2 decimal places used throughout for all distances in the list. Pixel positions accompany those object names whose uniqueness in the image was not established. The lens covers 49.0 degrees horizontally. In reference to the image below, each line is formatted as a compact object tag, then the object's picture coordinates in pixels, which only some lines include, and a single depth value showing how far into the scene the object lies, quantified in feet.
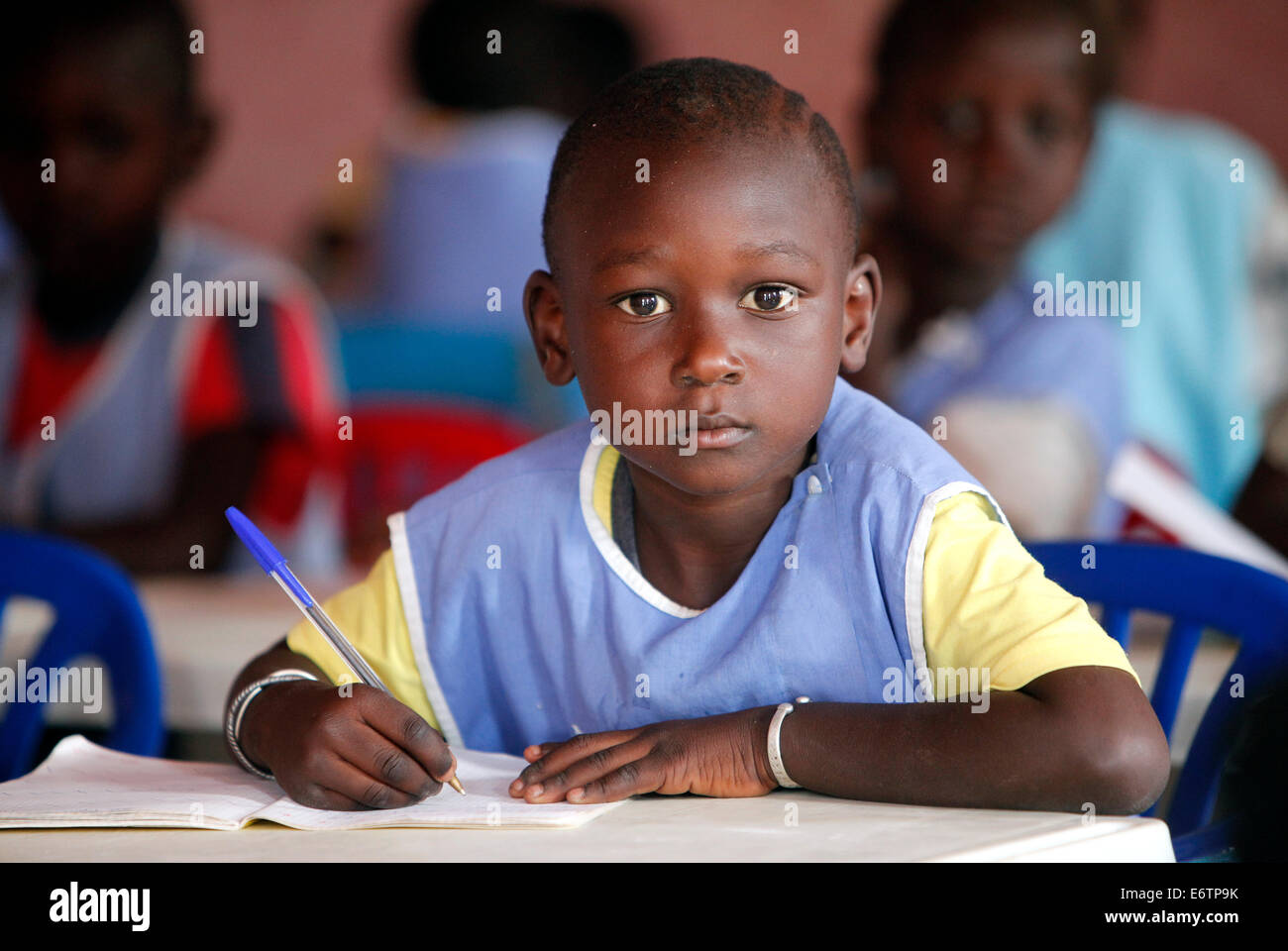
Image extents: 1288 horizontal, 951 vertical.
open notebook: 3.11
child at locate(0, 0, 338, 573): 8.47
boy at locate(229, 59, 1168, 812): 3.30
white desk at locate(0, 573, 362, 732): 5.40
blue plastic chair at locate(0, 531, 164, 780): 4.99
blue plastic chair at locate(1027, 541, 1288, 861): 4.04
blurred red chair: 8.18
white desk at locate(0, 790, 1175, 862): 2.69
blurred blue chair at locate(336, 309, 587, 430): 9.66
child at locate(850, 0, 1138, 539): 8.76
